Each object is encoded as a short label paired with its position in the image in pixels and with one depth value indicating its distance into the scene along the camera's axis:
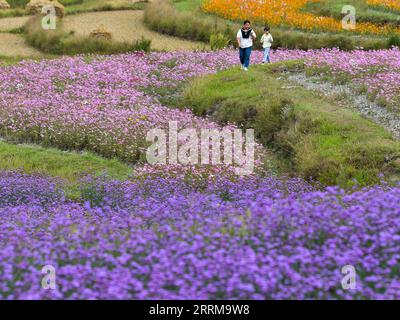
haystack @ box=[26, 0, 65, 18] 42.41
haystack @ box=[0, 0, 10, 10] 45.18
